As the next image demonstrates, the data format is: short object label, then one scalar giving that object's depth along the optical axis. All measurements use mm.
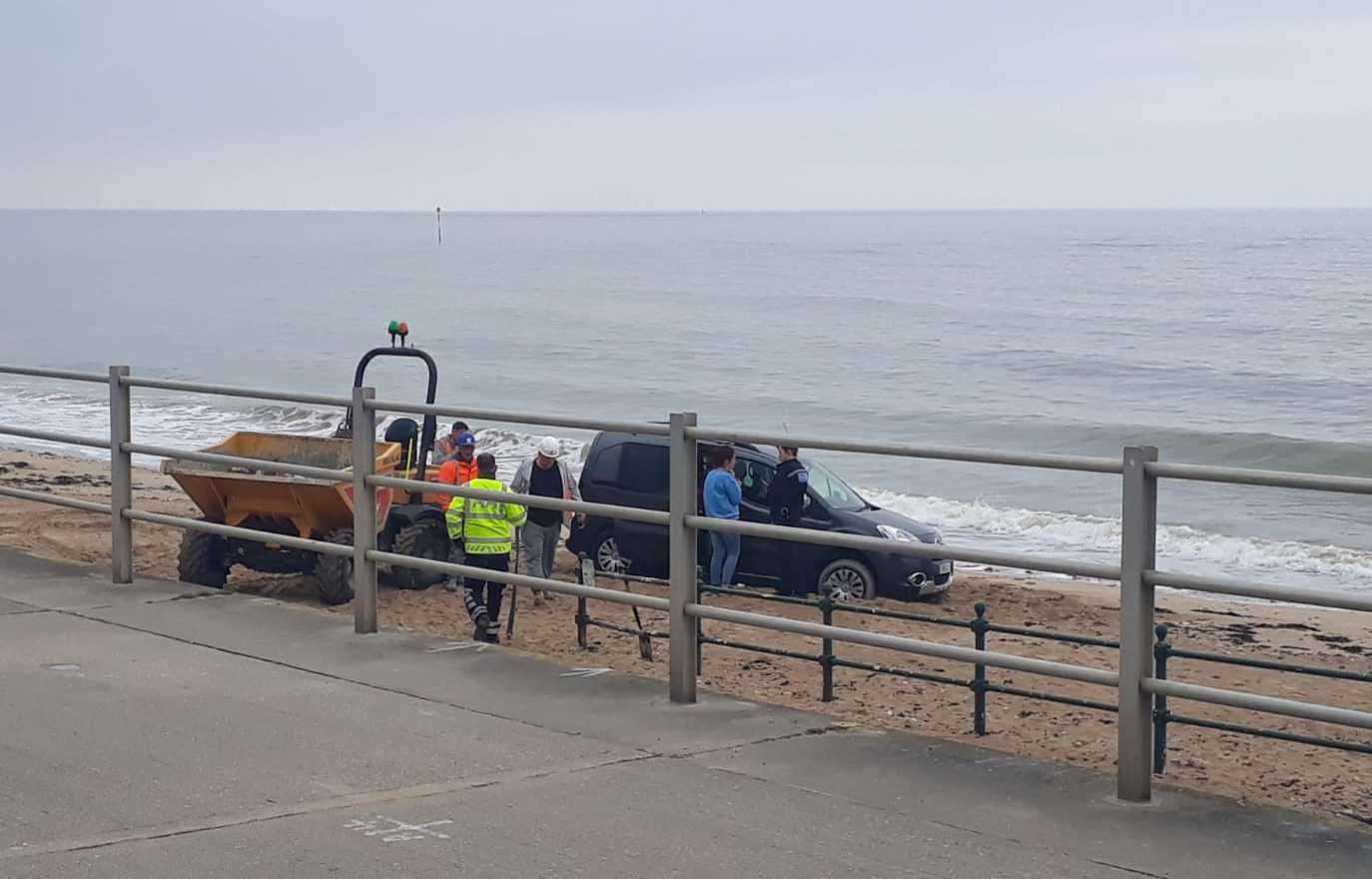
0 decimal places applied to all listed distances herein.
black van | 16688
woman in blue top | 14961
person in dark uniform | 16609
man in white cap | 12867
